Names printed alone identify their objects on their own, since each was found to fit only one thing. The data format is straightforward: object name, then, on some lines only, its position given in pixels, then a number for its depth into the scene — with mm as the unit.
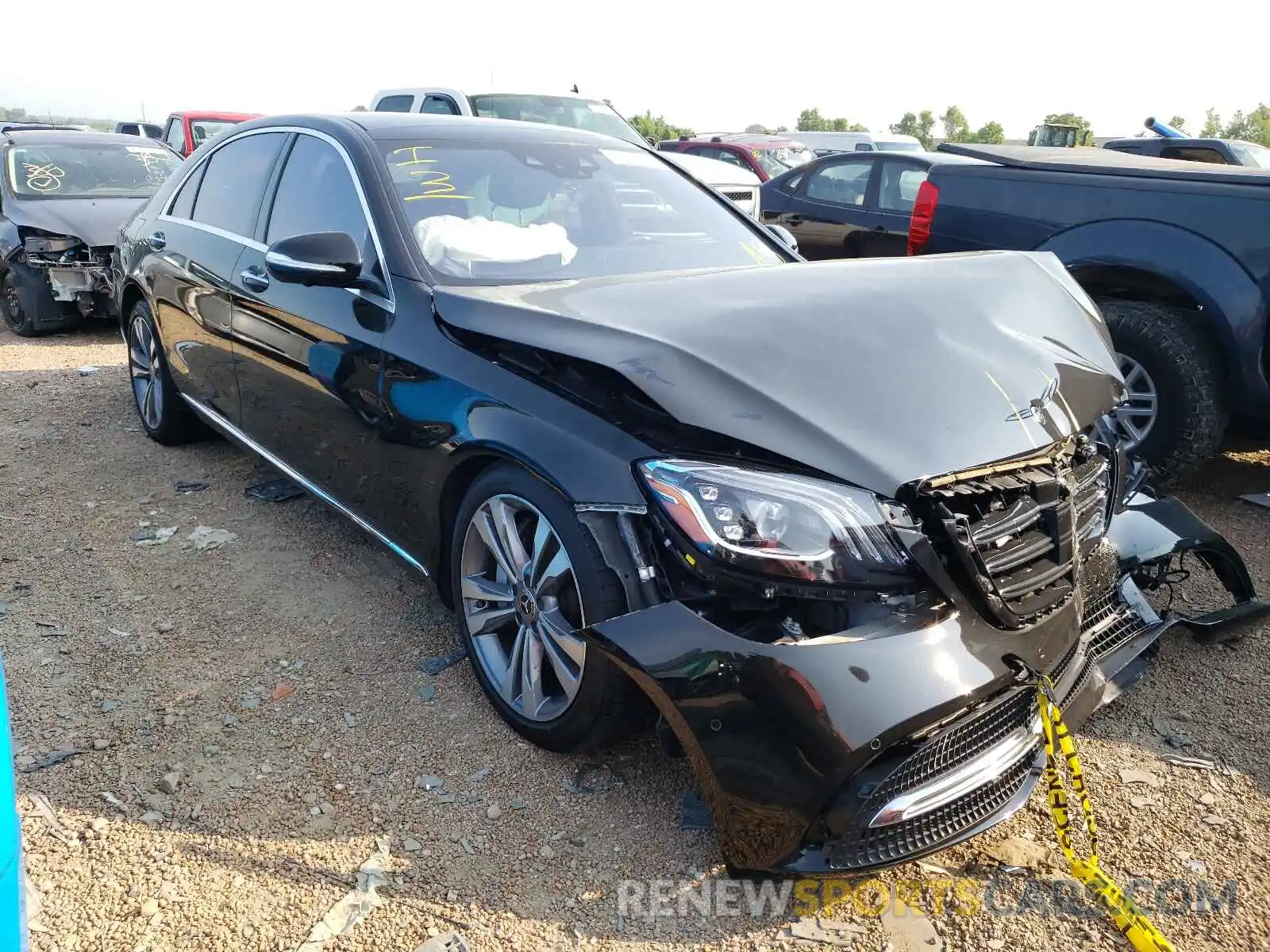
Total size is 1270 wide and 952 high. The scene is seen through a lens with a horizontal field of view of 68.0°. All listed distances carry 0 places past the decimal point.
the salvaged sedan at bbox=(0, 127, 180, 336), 7648
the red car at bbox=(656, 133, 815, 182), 15359
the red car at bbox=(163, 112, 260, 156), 14078
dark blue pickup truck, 4004
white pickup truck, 10391
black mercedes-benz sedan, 1914
